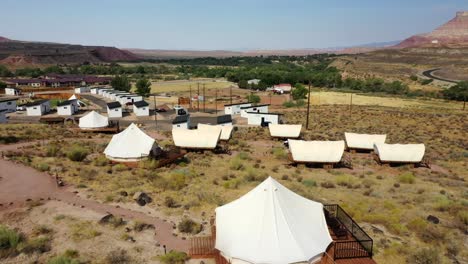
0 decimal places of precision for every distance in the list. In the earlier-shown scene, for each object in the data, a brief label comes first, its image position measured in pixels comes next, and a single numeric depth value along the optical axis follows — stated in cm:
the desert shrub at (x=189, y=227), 1758
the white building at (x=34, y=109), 6462
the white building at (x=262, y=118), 5553
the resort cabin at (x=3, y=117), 5781
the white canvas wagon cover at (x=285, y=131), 4294
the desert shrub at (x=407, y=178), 2683
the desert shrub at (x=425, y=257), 1476
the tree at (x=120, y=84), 10075
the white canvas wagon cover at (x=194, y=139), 3569
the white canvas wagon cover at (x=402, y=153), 3203
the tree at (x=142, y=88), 9134
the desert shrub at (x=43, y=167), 2716
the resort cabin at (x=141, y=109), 6438
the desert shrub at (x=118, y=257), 1459
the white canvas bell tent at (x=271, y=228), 1348
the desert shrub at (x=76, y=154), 3053
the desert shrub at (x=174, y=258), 1465
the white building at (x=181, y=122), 4812
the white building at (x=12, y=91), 9450
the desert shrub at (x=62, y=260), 1364
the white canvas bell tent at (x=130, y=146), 2972
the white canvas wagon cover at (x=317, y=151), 3133
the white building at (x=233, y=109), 6475
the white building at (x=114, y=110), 6300
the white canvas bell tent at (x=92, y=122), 4838
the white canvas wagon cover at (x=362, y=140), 3712
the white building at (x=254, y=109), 6222
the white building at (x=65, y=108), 6556
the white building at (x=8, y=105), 6137
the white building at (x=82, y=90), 10181
